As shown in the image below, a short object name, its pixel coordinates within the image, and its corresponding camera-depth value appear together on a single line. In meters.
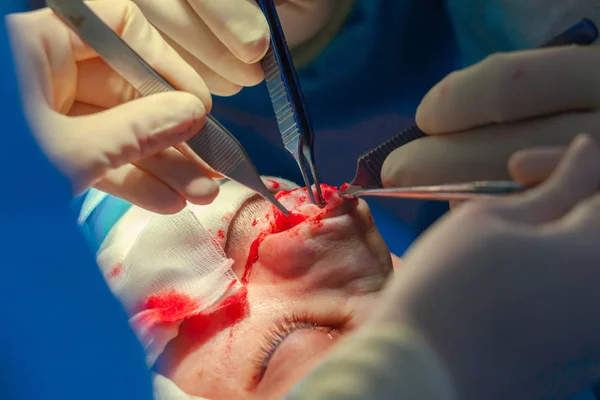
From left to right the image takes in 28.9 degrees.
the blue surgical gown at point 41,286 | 0.39
